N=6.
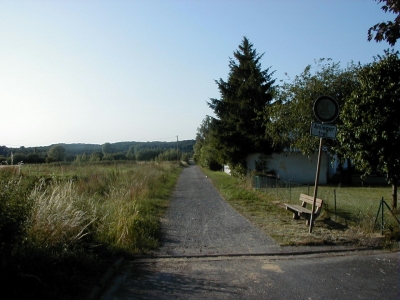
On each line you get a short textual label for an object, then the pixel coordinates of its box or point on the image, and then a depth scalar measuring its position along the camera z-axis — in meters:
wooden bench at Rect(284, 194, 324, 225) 8.97
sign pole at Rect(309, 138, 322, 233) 8.50
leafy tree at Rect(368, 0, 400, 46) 6.22
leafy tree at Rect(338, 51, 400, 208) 9.41
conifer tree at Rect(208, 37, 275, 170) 25.23
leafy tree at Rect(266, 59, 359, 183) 19.88
